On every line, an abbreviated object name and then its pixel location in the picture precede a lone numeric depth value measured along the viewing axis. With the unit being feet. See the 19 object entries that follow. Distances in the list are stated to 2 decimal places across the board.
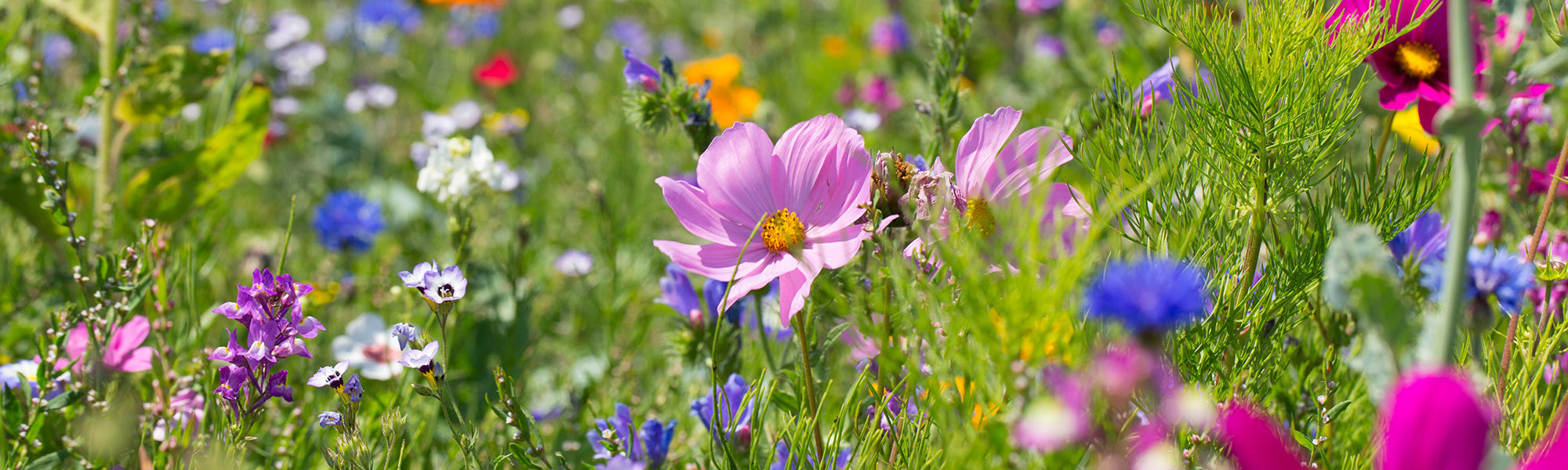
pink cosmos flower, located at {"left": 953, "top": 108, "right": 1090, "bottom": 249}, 2.87
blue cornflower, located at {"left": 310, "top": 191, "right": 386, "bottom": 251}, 4.77
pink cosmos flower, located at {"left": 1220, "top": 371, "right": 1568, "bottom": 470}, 2.42
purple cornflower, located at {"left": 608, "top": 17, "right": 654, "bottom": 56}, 8.80
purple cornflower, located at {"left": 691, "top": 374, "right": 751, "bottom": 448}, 3.17
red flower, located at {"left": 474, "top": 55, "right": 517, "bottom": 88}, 7.15
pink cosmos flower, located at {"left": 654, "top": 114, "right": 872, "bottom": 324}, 2.91
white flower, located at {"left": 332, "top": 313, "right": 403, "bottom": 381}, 3.45
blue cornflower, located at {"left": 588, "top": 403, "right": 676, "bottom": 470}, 3.13
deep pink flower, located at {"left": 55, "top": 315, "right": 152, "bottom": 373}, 3.20
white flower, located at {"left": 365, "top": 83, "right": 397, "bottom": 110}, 6.62
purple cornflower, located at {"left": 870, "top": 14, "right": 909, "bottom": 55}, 7.39
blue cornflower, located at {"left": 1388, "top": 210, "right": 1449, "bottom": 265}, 3.20
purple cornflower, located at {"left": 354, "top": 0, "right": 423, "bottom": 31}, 8.74
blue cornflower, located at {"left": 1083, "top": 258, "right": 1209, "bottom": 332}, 2.58
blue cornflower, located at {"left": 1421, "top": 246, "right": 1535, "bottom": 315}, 2.85
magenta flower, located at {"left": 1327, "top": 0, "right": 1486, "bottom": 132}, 3.02
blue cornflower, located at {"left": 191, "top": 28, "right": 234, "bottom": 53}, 5.71
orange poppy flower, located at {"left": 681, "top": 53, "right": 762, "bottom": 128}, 5.43
